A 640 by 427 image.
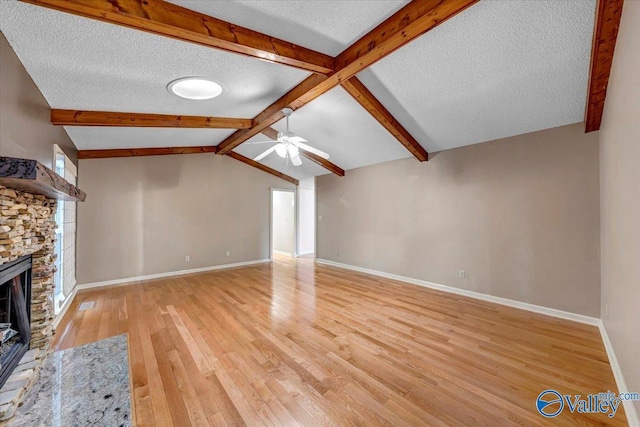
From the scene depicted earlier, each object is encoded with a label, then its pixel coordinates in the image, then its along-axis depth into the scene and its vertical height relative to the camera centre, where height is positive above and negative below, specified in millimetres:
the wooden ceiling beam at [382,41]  1972 +1488
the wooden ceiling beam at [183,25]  1665 +1372
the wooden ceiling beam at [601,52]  1793 +1290
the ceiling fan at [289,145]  3594 +997
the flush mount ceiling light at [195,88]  2799 +1423
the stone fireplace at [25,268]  1632 -407
